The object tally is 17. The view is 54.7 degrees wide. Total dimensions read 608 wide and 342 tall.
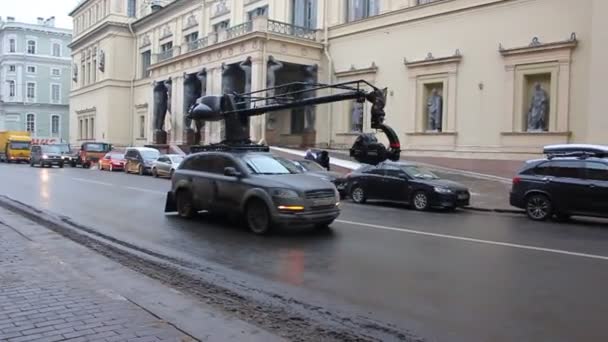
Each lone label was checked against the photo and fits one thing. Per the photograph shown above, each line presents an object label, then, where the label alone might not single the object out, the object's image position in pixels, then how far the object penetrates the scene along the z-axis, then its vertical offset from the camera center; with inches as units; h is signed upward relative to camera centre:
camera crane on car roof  399.9 +32.8
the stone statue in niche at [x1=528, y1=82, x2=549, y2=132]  981.4 +76.9
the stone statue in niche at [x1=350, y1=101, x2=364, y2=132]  1305.4 +74.6
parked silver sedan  1205.7 -38.8
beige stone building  939.3 +175.8
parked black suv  557.3 -28.0
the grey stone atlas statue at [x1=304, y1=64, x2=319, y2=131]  1397.1 +100.4
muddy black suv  436.8 -33.4
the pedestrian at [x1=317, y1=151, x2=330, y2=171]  999.6 -14.9
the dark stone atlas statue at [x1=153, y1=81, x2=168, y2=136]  1802.4 +133.0
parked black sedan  665.6 -41.0
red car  1522.9 -43.7
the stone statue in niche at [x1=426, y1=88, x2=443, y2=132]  1147.8 +83.2
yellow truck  2048.8 -19.2
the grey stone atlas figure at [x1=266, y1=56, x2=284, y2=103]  1311.5 +180.3
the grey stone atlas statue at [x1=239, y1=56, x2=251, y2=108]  1326.3 +179.9
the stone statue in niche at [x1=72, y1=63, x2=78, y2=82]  2770.4 +336.7
